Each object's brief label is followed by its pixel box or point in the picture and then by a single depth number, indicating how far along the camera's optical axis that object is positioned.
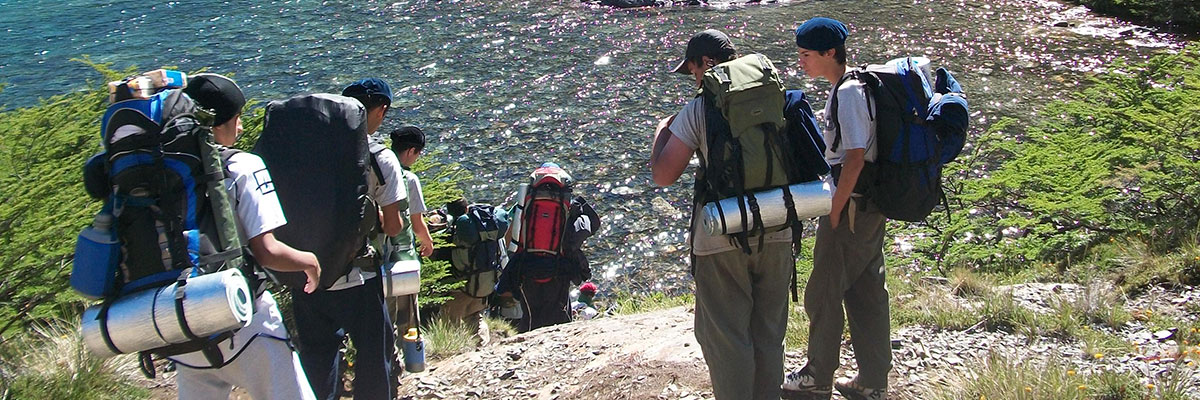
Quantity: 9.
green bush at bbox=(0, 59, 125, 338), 4.98
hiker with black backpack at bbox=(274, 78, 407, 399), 3.48
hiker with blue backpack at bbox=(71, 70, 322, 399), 2.61
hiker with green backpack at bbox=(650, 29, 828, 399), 3.46
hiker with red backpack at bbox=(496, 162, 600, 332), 6.91
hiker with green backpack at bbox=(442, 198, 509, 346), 7.17
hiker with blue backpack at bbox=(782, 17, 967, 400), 3.75
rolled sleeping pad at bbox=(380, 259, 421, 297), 4.12
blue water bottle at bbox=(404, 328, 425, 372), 4.74
